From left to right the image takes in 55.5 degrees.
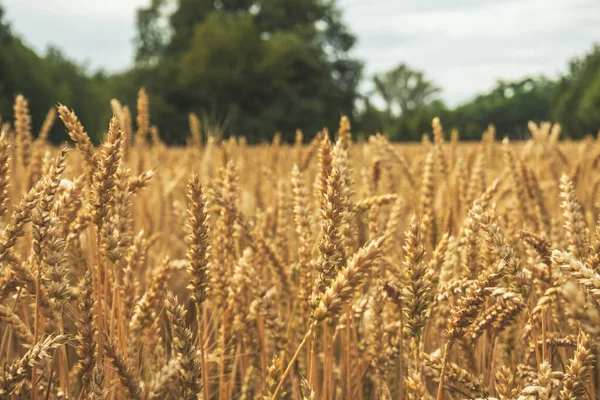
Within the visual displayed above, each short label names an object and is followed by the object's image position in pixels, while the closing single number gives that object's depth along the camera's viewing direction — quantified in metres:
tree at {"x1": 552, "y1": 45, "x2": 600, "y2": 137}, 25.56
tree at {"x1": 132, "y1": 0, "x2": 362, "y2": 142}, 30.09
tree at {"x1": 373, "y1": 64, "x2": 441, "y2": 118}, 61.88
